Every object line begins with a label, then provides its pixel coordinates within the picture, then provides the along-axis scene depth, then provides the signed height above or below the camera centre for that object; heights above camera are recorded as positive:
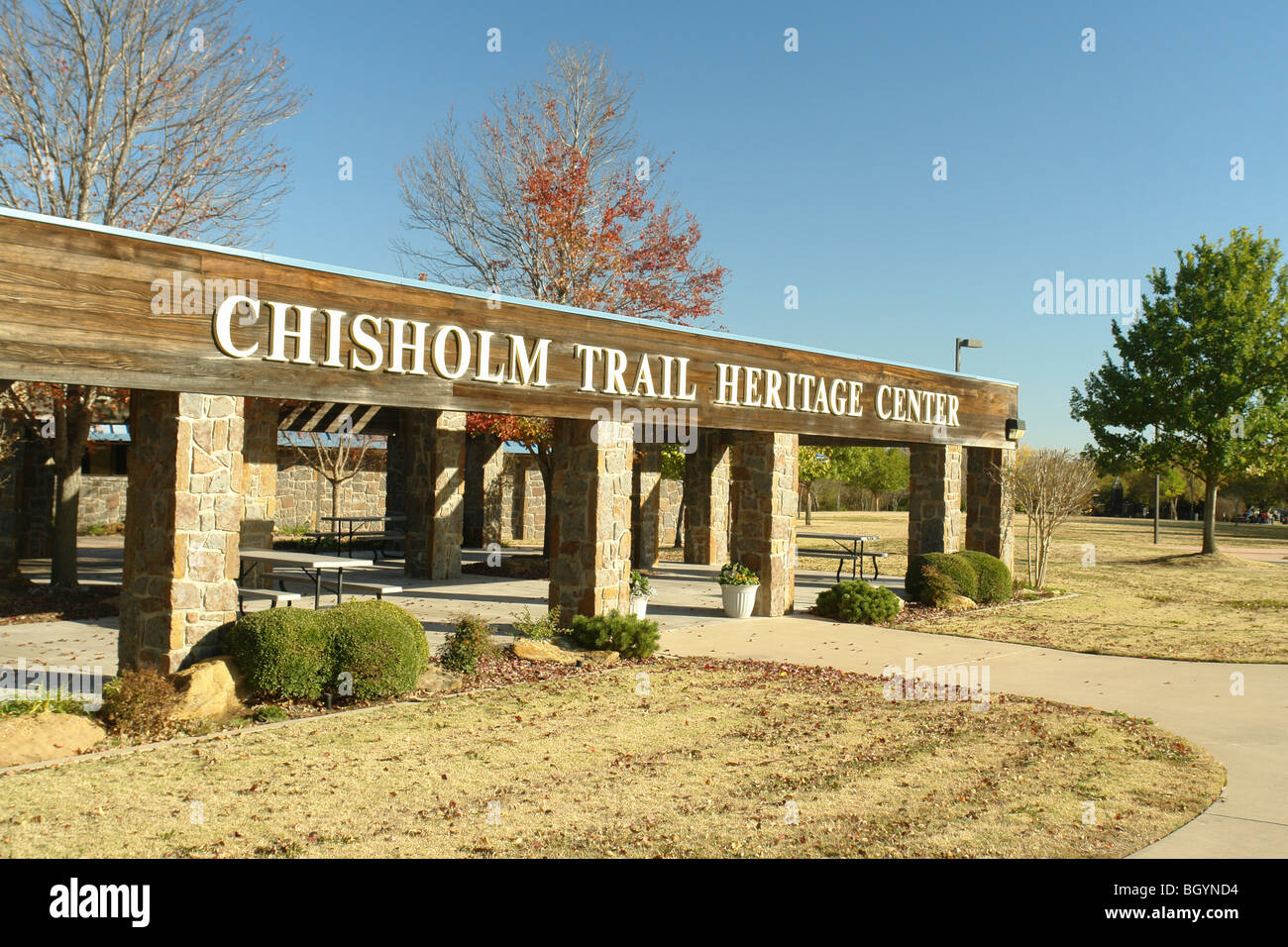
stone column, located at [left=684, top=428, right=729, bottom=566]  26.25 +0.07
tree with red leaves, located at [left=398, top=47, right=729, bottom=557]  24.52 +6.66
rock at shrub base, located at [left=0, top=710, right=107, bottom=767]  7.35 -1.94
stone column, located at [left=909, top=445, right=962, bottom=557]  20.27 +0.19
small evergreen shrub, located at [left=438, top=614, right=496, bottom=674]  10.96 -1.72
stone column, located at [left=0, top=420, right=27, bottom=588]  18.53 -0.37
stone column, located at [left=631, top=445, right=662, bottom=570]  24.28 -0.15
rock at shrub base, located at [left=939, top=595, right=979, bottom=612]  18.14 -1.83
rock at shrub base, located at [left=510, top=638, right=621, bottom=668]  11.87 -1.93
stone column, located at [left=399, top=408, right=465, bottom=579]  19.48 +0.03
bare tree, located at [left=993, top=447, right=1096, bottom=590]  21.39 +0.45
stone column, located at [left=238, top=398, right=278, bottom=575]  18.48 +0.66
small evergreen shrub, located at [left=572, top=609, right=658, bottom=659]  12.38 -1.73
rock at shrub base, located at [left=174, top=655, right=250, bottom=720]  8.46 -1.78
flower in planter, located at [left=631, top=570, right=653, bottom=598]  14.58 -1.29
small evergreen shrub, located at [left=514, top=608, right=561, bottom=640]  12.63 -1.69
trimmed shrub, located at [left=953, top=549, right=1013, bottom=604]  19.12 -1.40
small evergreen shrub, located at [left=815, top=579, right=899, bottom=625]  16.22 -1.68
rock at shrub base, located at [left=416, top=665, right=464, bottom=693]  10.27 -1.99
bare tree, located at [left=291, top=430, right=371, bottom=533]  25.06 +1.14
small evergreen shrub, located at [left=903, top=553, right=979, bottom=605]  18.22 -1.37
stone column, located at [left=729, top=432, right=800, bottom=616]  16.16 -0.11
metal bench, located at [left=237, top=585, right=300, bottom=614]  10.67 -1.14
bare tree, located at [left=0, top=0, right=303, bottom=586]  15.18 +5.64
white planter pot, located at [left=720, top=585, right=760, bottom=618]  16.03 -1.61
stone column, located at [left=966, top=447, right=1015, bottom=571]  21.64 +0.06
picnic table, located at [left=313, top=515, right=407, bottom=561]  20.10 -0.84
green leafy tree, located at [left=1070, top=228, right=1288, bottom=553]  30.88 +4.68
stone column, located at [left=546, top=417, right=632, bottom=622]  12.91 -0.21
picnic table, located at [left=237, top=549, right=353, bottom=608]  11.74 -0.82
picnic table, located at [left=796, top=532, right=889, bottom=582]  19.50 -1.52
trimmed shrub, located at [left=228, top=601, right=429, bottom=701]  9.04 -1.50
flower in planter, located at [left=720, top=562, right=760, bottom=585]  16.03 -1.21
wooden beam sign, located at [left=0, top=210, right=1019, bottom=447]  8.14 +1.69
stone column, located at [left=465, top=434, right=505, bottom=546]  26.70 +0.38
